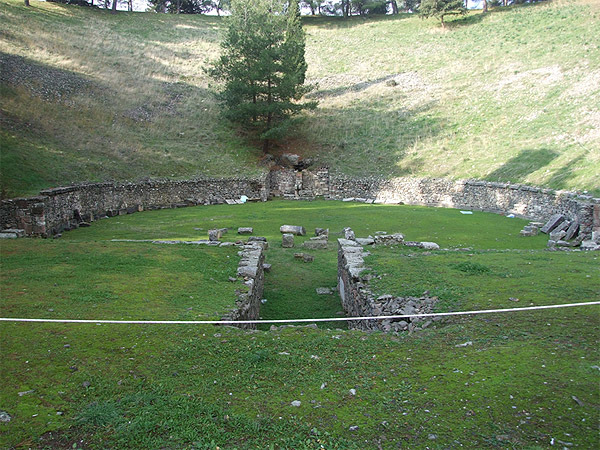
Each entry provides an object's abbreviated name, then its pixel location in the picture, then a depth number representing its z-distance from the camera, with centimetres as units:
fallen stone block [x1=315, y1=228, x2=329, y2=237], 1923
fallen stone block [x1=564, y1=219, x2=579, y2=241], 1809
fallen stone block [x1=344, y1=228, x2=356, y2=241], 1750
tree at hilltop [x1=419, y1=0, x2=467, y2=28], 5681
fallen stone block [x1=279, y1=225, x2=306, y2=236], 1991
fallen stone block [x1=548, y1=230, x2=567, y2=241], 1778
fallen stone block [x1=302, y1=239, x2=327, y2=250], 1783
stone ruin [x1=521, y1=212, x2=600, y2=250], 1635
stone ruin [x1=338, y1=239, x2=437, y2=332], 841
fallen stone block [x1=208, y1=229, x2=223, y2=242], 1774
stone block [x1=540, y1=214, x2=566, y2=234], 1962
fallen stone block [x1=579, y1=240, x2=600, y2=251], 1544
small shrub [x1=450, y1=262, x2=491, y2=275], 1046
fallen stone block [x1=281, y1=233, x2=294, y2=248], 1767
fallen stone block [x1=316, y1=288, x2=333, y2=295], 1331
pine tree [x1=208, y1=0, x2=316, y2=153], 3444
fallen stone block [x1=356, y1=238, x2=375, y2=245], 1569
